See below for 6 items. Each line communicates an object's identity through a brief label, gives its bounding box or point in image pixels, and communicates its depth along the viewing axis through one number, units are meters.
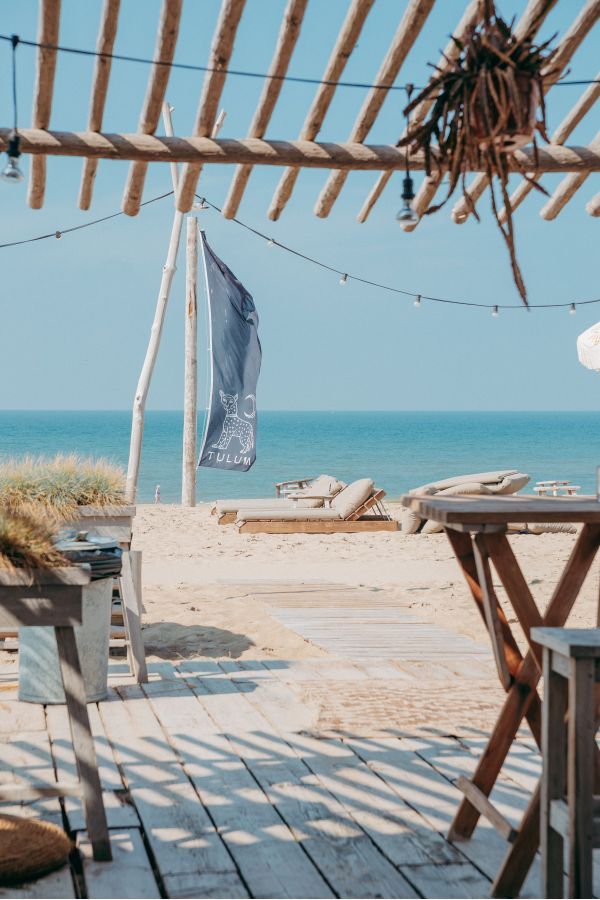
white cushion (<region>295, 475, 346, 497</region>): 15.56
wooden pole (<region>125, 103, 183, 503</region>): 11.92
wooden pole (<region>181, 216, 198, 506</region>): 15.52
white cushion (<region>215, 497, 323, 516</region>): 14.36
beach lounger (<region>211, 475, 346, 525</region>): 14.24
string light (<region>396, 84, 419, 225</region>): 3.77
